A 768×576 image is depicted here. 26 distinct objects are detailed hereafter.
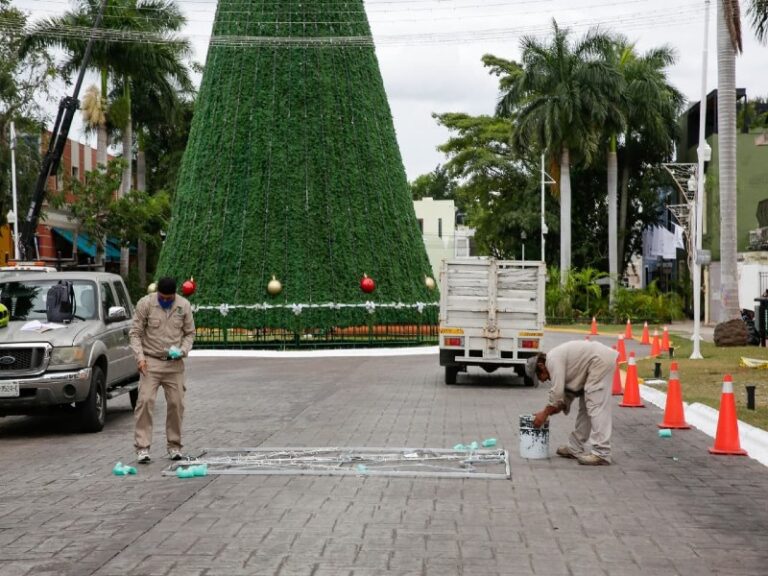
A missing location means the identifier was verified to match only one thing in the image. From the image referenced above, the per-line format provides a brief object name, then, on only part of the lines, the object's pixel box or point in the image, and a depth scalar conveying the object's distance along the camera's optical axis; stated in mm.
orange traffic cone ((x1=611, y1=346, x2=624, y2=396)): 18922
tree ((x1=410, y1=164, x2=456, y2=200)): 133875
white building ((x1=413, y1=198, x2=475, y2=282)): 100875
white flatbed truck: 21047
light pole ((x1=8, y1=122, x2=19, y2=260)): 40341
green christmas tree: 35875
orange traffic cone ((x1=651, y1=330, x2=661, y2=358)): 28375
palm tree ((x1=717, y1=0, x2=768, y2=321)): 29719
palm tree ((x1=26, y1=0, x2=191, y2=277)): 47134
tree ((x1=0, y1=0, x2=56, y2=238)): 43438
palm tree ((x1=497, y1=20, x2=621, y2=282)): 54312
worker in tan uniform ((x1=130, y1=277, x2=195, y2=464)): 11109
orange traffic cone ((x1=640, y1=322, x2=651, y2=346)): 36159
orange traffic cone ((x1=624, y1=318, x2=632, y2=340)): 40625
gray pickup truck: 13203
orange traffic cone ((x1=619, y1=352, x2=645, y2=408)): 16906
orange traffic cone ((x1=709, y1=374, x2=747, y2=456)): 11625
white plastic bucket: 11039
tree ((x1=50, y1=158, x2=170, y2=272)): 50469
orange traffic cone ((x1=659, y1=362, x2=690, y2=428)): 13891
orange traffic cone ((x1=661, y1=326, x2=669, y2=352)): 30728
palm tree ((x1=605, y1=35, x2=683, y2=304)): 56750
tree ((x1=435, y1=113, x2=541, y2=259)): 68375
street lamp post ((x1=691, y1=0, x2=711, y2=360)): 26766
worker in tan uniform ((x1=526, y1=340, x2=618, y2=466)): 10789
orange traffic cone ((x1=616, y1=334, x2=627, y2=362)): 23859
